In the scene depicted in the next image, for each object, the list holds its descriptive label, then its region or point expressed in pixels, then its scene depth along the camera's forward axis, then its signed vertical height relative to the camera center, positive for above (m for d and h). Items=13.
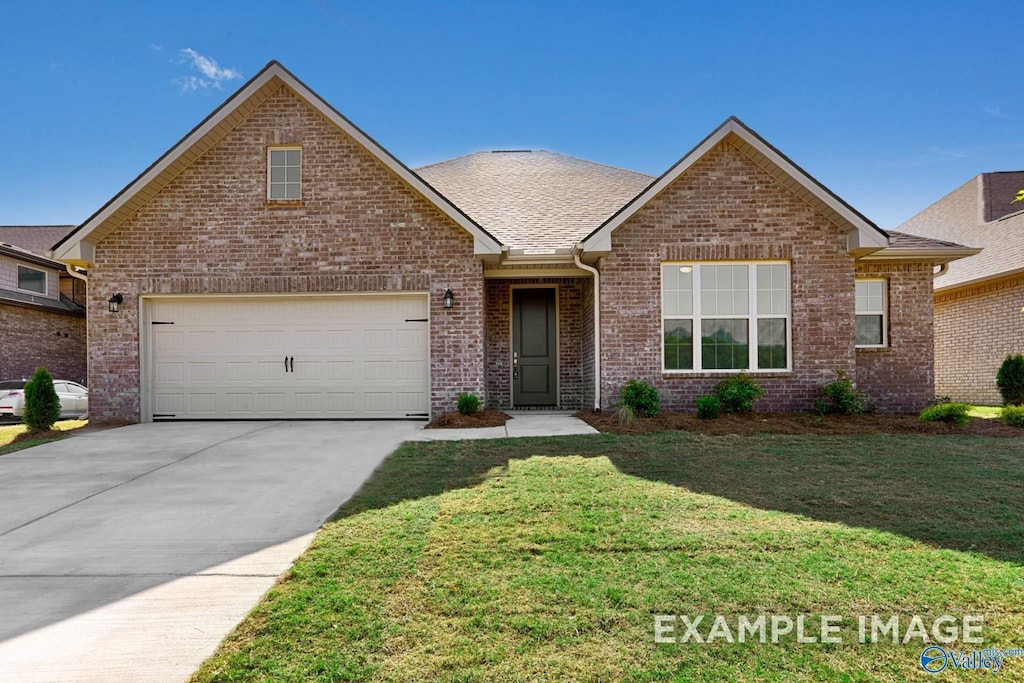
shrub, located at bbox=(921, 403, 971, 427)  8.11 -1.20
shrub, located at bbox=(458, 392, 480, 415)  9.22 -1.16
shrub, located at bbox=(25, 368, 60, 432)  8.67 -1.05
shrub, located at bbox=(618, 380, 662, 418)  8.93 -1.04
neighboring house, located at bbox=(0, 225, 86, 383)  16.64 +0.80
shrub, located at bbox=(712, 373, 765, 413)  9.05 -0.97
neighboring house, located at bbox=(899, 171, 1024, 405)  13.23 +0.83
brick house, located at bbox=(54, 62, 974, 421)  9.58 +1.28
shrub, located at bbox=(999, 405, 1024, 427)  8.09 -1.23
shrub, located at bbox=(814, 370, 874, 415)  9.31 -1.07
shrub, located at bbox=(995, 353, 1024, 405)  10.66 -0.87
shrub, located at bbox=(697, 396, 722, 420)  8.75 -1.16
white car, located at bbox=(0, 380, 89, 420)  13.13 -1.53
